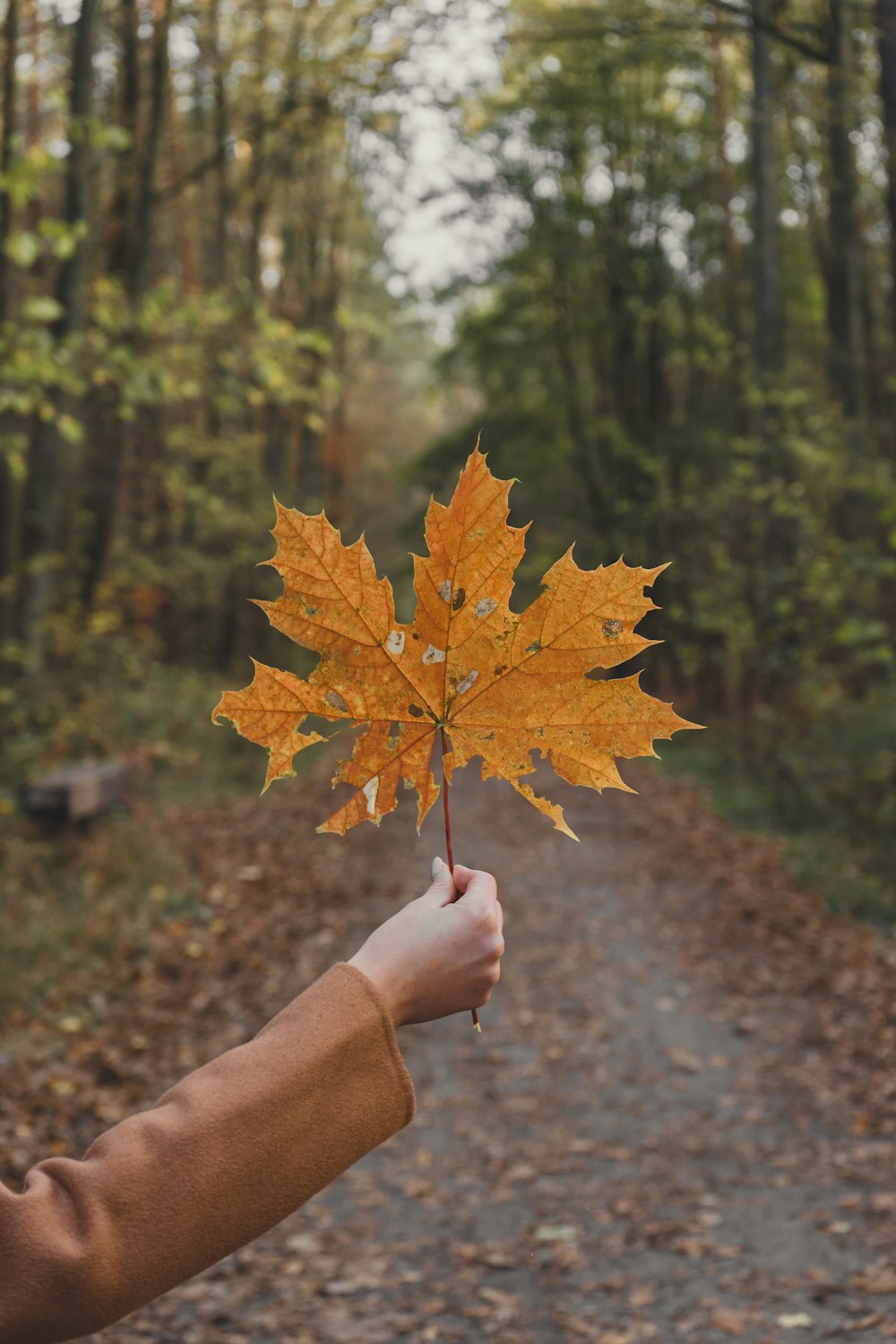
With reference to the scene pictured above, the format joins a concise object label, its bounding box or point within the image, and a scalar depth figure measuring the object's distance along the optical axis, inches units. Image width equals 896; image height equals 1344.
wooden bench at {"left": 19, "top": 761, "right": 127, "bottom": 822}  356.5
